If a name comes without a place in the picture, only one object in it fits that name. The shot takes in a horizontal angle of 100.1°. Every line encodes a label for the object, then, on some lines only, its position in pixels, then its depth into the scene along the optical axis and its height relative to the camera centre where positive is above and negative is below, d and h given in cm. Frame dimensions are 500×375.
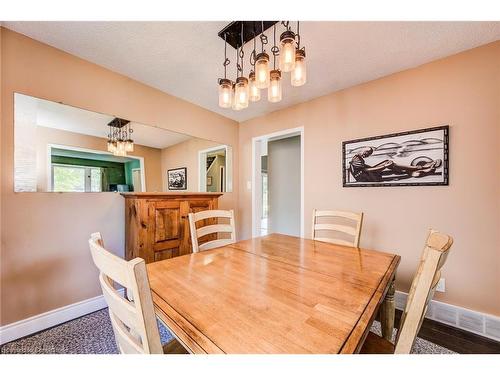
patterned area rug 139 -108
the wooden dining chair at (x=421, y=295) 58 -31
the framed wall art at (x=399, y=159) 175 +25
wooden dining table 56 -40
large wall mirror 156 +33
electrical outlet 174 -84
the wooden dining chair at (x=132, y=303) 49 -30
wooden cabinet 192 -36
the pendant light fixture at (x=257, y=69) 102 +63
